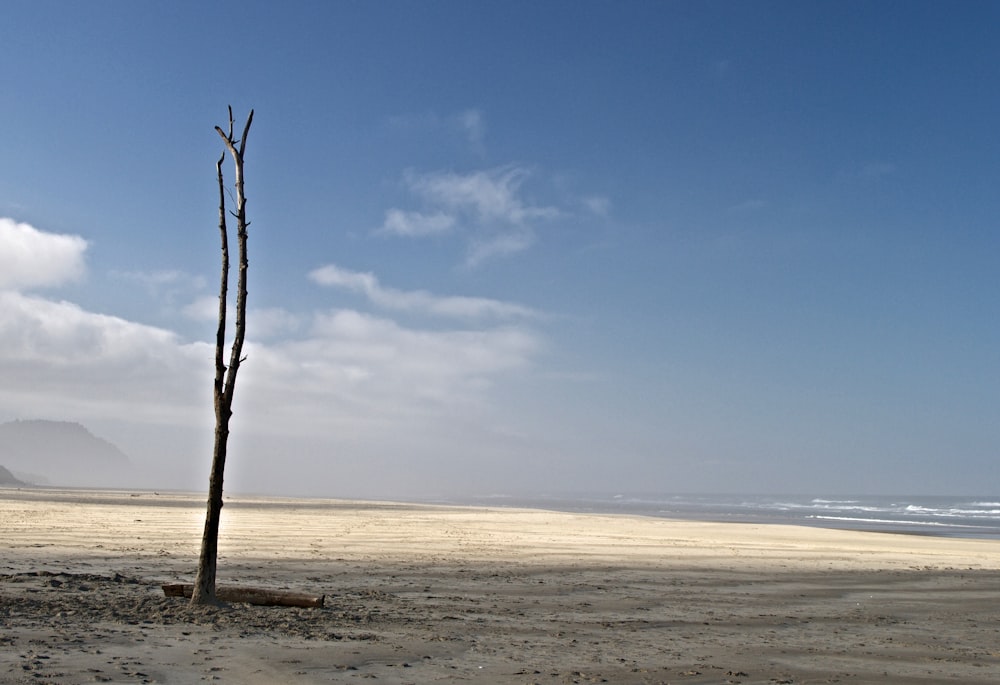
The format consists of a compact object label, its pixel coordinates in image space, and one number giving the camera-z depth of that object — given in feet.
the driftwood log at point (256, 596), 31.83
